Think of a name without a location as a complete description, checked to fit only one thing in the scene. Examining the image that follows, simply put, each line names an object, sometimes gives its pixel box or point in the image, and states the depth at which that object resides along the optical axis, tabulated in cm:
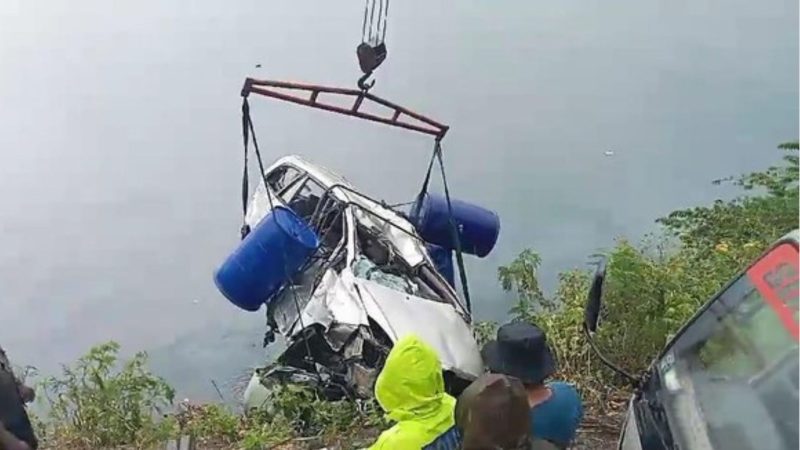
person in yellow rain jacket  307
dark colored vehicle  231
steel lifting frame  585
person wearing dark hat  320
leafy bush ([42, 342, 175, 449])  565
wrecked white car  601
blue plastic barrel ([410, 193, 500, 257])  796
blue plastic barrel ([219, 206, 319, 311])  694
